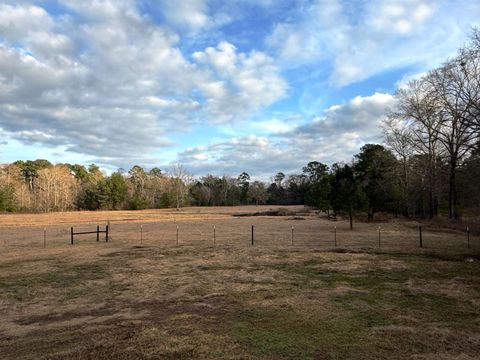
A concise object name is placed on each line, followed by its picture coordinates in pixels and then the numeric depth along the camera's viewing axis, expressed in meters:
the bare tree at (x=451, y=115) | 30.64
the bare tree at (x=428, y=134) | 35.72
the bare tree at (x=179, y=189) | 103.97
